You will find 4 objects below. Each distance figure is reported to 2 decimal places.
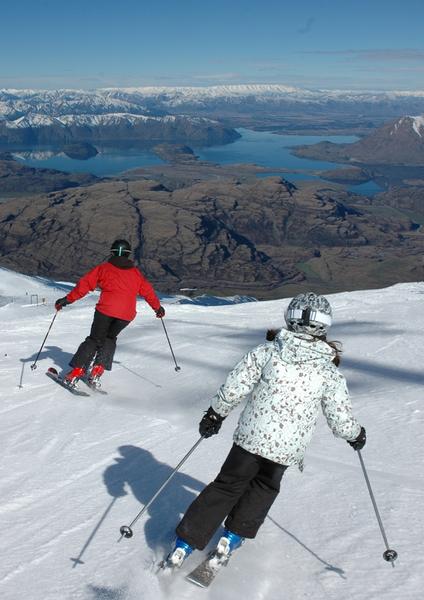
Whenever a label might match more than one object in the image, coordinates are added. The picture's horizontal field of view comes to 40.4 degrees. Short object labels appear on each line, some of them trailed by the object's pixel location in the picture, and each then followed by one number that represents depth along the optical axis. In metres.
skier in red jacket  8.03
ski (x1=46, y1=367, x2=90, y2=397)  8.71
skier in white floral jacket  3.86
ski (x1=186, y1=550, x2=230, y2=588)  3.92
